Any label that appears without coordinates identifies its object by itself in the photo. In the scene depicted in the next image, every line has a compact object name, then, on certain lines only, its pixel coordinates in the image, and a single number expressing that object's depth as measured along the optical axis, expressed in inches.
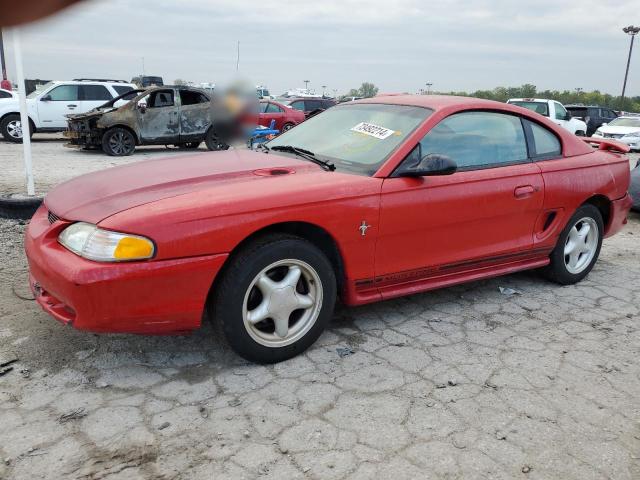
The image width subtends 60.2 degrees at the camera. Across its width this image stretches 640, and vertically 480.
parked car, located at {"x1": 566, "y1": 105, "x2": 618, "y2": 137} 852.6
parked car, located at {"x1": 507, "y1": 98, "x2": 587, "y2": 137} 613.3
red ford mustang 100.9
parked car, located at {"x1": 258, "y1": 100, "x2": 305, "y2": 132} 605.3
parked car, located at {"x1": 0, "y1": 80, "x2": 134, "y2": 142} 521.7
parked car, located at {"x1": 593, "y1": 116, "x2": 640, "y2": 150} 670.5
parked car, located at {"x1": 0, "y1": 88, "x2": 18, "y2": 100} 523.1
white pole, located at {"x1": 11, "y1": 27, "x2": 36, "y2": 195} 222.8
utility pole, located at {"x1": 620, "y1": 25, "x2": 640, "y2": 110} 1169.3
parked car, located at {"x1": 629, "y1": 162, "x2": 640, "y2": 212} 277.0
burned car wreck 454.6
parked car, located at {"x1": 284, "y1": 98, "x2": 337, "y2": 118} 732.0
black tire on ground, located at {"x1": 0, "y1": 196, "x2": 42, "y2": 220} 206.7
